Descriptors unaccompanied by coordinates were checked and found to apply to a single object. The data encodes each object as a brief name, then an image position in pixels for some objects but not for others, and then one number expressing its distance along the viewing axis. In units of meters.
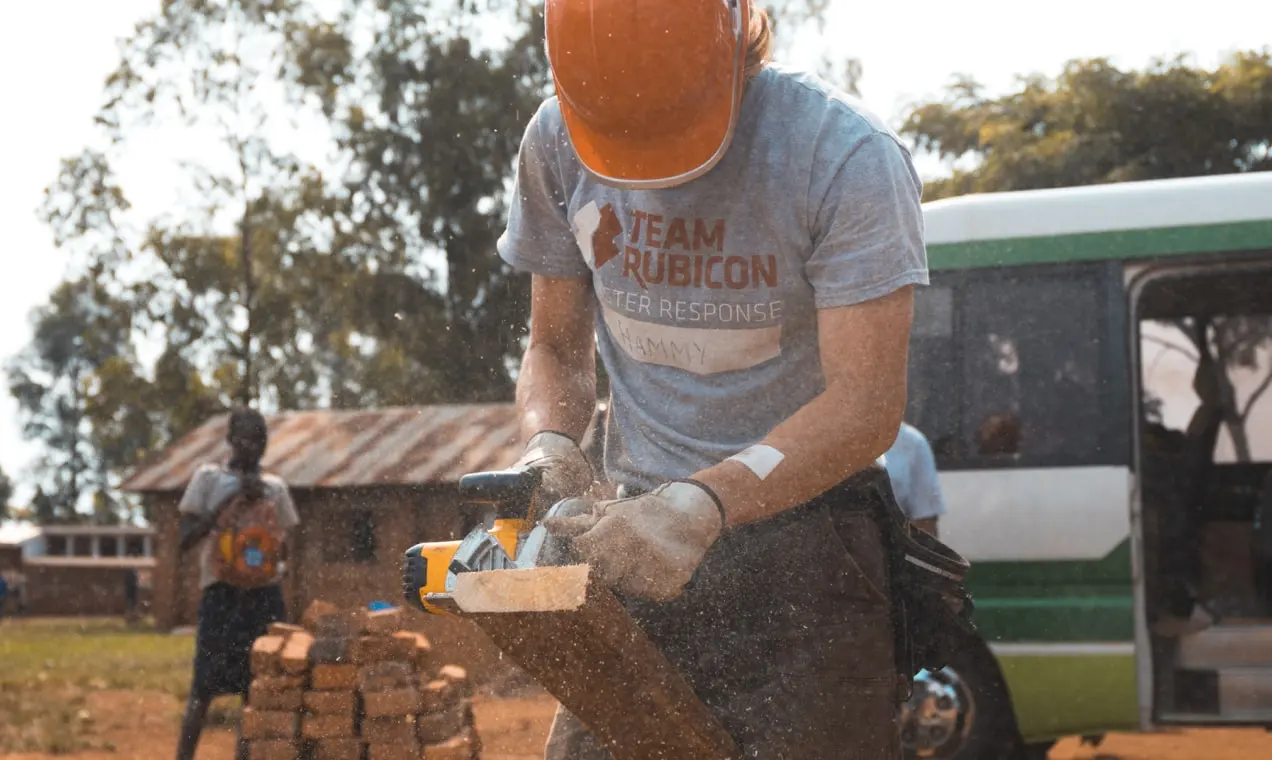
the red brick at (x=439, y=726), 6.44
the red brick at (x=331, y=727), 6.37
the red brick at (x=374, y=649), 6.45
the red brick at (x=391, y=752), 6.30
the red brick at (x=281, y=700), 6.43
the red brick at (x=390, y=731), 6.32
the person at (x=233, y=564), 6.63
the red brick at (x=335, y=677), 6.39
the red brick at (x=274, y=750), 6.36
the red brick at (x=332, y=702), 6.38
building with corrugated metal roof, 17.30
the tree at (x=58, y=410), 69.44
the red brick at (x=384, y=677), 6.36
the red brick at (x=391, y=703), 6.31
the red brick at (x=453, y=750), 6.43
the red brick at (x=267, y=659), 6.43
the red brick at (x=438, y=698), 6.51
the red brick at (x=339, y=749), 6.34
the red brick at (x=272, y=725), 6.39
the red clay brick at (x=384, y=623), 6.53
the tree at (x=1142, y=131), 16.39
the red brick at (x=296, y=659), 6.39
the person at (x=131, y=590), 35.75
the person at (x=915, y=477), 6.02
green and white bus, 6.32
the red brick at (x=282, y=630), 6.64
